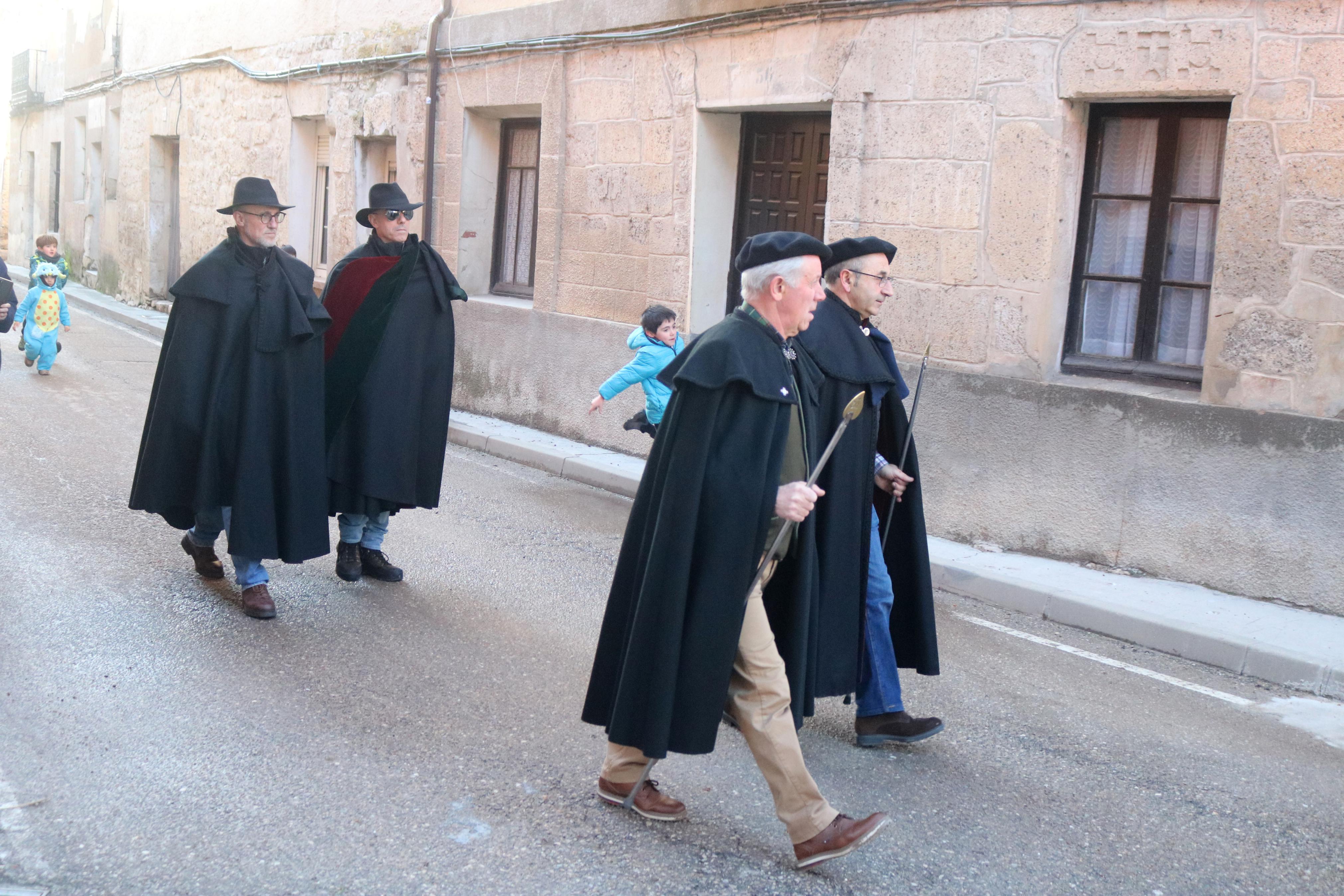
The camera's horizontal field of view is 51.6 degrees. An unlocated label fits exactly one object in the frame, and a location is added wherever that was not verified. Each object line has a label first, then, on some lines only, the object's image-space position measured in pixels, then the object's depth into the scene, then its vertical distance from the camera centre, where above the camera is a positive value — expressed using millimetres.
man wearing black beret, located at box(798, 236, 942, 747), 4391 -860
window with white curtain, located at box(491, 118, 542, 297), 13211 +280
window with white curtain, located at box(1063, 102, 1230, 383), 7875 +253
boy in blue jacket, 8414 -698
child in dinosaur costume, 13344 -1063
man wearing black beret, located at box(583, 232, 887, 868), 3682 -764
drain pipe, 13609 +1324
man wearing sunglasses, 6465 -692
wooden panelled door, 10195 +622
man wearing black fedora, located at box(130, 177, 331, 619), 5941 -798
